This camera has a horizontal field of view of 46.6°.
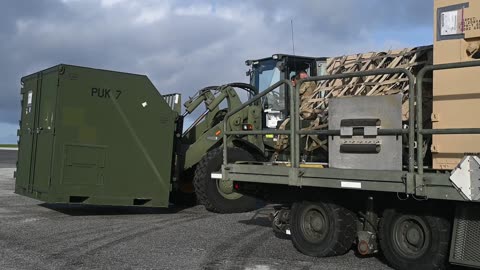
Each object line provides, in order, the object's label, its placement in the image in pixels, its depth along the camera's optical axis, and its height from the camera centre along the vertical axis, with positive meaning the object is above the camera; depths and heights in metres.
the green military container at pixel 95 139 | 9.69 +0.74
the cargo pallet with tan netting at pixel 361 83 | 6.76 +1.36
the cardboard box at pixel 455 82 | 5.52 +1.12
